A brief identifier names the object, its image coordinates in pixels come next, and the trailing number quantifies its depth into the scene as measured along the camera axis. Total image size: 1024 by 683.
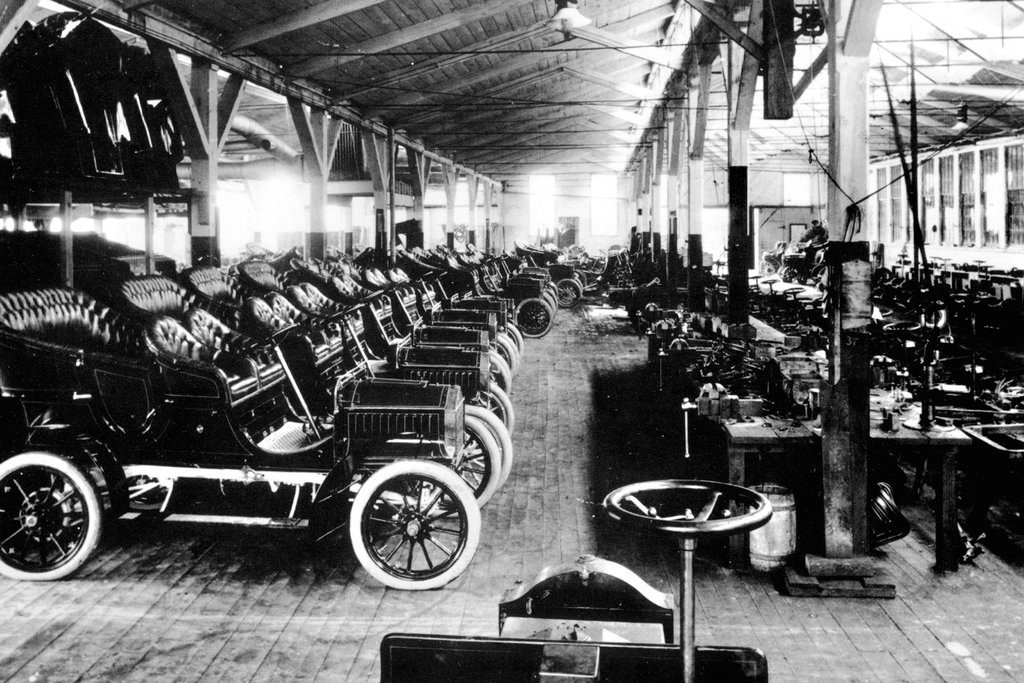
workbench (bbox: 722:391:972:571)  4.46
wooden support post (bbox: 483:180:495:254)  30.59
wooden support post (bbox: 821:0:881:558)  4.31
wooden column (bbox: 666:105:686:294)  16.12
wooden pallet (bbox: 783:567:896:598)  4.15
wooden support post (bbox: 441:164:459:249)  24.79
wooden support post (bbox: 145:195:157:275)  11.40
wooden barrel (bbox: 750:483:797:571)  4.47
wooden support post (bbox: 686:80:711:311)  13.39
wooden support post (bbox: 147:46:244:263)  9.11
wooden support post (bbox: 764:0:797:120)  6.75
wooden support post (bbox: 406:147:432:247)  20.59
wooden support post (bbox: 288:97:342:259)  12.83
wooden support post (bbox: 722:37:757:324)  10.34
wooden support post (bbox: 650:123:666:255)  21.42
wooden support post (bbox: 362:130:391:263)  15.77
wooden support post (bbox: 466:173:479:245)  28.17
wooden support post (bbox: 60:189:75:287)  8.38
